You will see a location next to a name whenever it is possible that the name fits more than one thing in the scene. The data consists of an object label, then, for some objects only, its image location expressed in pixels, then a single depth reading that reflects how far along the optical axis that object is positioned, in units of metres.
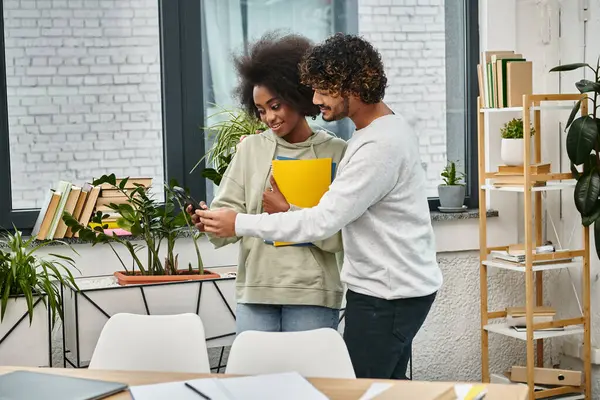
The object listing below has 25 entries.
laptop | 1.89
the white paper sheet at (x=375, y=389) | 1.92
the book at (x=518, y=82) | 3.98
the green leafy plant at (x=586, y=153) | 3.73
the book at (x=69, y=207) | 3.61
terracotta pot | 3.29
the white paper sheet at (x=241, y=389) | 1.89
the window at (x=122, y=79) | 3.82
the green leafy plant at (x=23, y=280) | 3.11
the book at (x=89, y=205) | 3.63
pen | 1.88
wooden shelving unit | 3.88
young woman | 2.57
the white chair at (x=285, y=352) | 2.33
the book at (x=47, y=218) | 3.57
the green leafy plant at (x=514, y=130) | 4.09
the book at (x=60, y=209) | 3.57
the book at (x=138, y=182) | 3.75
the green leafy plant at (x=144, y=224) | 3.36
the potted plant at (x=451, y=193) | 4.38
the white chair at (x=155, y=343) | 2.47
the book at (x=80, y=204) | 3.63
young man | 2.33
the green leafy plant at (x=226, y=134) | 3.80
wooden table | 1.92
